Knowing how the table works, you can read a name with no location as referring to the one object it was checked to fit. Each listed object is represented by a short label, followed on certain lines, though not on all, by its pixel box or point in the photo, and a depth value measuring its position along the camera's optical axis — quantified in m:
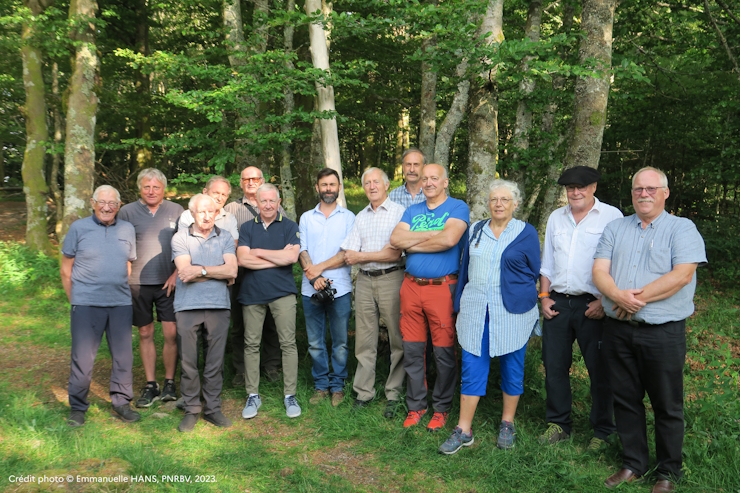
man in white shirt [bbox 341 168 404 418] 4.56
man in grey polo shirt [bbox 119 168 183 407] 4.71
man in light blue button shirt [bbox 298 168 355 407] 4.78
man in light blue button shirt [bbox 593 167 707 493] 3.23
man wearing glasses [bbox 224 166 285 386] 5.21
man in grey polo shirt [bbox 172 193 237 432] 4.31
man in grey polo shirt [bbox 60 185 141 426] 4.30
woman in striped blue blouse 3.82
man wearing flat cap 3.80
